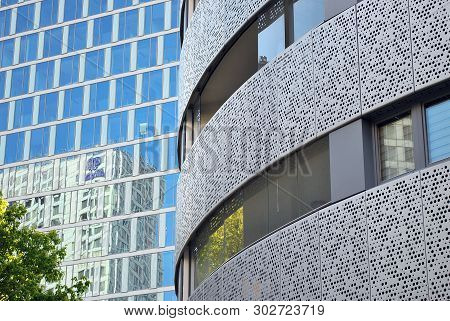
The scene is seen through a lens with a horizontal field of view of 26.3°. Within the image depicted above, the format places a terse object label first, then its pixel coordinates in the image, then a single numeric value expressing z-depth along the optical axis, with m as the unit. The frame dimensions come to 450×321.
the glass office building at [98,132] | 75.50
